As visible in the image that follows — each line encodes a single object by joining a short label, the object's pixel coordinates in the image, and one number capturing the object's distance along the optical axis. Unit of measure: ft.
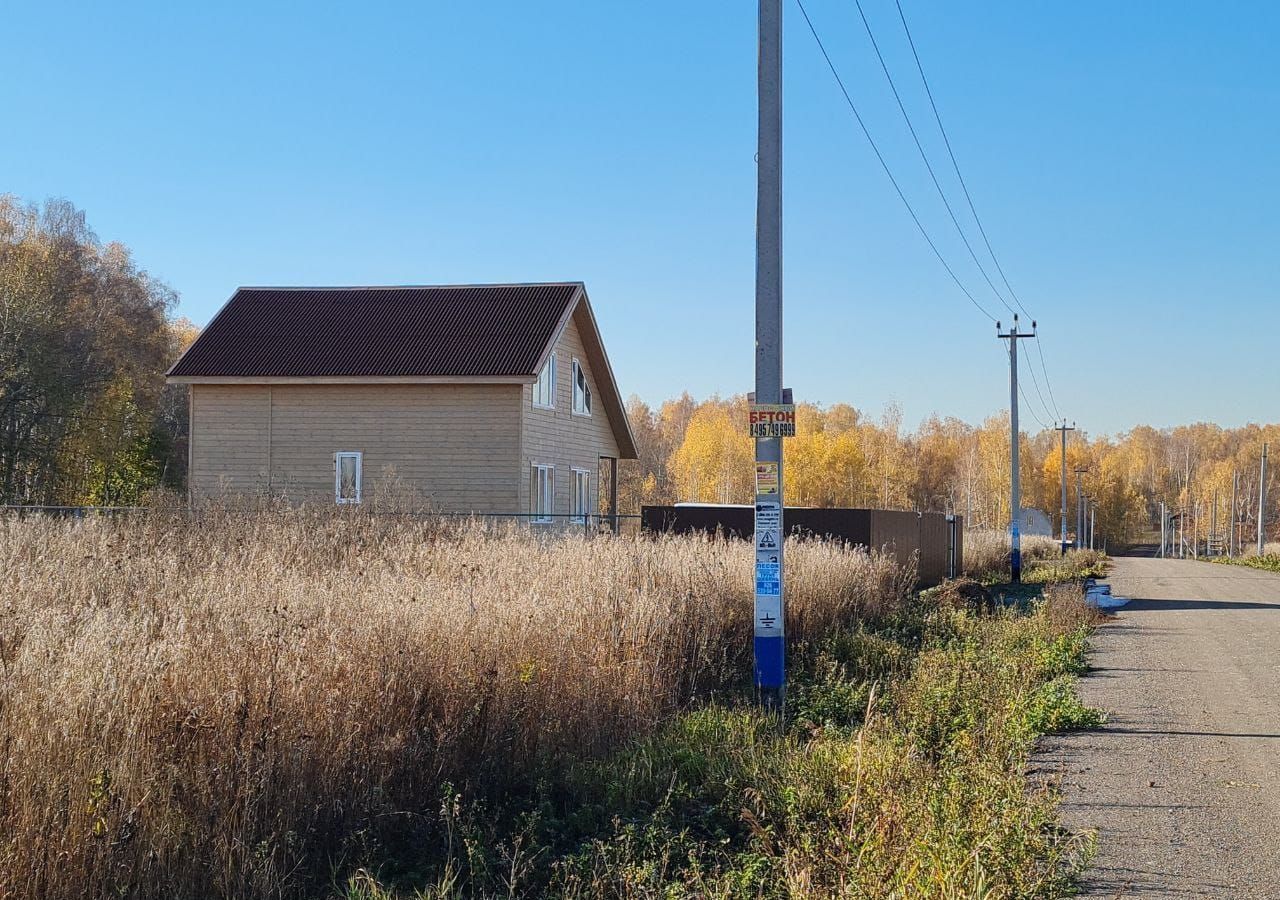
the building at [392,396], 86.94
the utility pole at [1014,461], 114.83
